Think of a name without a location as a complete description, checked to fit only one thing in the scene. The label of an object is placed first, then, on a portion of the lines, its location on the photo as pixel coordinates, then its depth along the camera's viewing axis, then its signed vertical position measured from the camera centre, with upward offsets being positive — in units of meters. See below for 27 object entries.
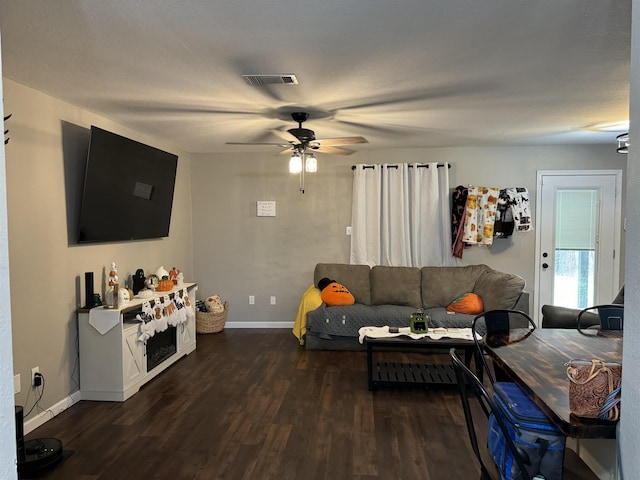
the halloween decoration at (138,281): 4.18 -0.56
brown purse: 1.31 -0.52
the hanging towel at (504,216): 5.24 +0.10
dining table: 1.32 -0.62
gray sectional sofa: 4.44 -0.83
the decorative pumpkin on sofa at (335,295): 4.88 -0.82
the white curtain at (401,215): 5.38 +0.11
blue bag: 1.45 -0.76
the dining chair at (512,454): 1.39 -0.82
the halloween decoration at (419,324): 3.80 -0.90
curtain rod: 5.37 +0.75
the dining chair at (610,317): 2.61 -0.58
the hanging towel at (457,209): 5.29 +0.19
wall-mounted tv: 3.38 +0.32
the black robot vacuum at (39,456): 2.40 -1.34
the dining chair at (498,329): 2.31 -0.62
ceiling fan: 3.62 +0.73
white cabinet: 3.35 -1.04
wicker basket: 5.38 -1.24
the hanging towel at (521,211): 5.20 +0.16
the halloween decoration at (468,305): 4.60 -0.89
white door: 5.17 -0.17
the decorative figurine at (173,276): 4.61 -0.56
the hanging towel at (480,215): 5.19 +0.11
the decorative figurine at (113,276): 3.48 -0.43
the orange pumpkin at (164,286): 4.24 -0.61
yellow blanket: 4.82 -0.98
